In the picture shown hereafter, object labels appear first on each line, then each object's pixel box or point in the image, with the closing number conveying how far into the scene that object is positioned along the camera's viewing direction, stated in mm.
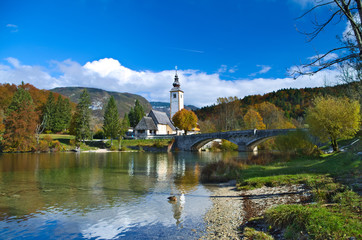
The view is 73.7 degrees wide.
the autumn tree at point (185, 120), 65750
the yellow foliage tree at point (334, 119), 22438
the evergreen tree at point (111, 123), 57906
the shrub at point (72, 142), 53950
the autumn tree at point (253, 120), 59375
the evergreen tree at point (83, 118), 54406
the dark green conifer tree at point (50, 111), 67375
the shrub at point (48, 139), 49644
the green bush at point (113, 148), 54969
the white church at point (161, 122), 72294
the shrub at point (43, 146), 47125
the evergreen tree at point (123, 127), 59378
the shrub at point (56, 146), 49253
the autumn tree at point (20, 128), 44250
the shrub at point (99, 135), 69750
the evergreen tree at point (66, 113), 72875
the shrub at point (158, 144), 57572
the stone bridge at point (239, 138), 40825
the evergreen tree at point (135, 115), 96188
